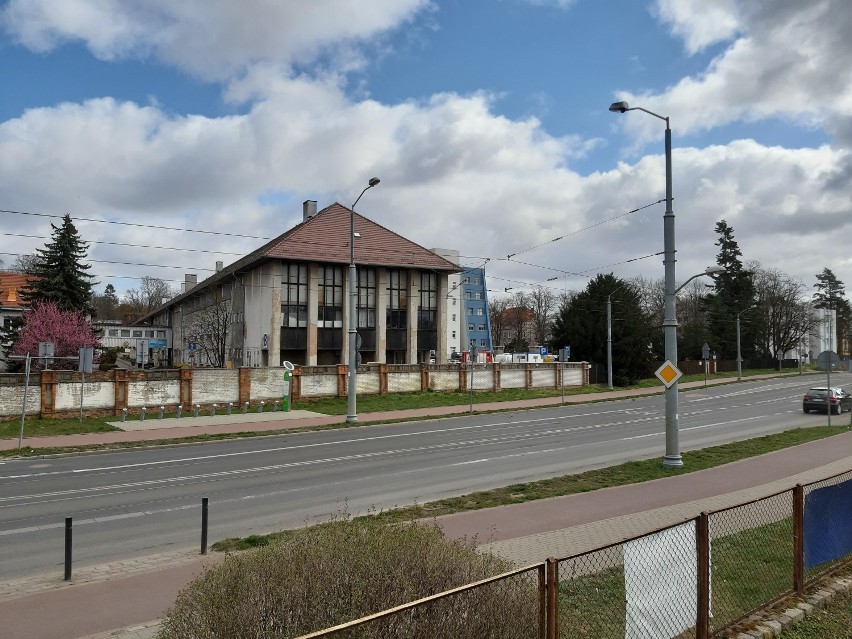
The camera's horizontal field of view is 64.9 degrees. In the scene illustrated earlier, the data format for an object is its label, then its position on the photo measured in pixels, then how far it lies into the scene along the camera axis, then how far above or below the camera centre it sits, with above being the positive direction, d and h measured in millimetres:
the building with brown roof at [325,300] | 49312 +3656
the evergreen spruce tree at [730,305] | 79062 +4941
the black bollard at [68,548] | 8133 -2434
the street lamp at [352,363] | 28280 -687
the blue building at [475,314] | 90562 +4477
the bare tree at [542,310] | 103500 +5741
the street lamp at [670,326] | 15469 +464
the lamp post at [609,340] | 46191 +404
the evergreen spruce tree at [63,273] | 50812 +5726
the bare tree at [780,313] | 85188 +4249
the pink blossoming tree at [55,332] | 47344 +1082
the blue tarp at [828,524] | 6938 -1918
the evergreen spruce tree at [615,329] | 52188 +1392
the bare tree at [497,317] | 108812 +4883
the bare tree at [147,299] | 114844 +8518
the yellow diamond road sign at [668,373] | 15430 -622
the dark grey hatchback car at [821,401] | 32938 -2706
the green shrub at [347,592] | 3965 -1566
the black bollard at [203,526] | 9227 -2471
